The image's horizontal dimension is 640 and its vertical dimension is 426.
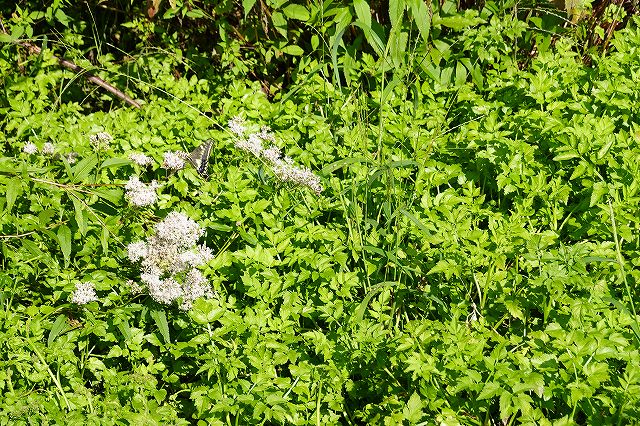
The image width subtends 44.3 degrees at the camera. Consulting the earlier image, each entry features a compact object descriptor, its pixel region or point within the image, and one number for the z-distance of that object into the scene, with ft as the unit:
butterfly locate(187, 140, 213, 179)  11.01
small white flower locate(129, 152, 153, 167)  10.37
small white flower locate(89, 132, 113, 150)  10.96
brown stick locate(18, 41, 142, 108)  13.43
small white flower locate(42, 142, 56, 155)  11.00
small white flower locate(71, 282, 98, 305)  8.91
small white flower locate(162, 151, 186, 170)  10.39
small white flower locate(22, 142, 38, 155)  10.99
